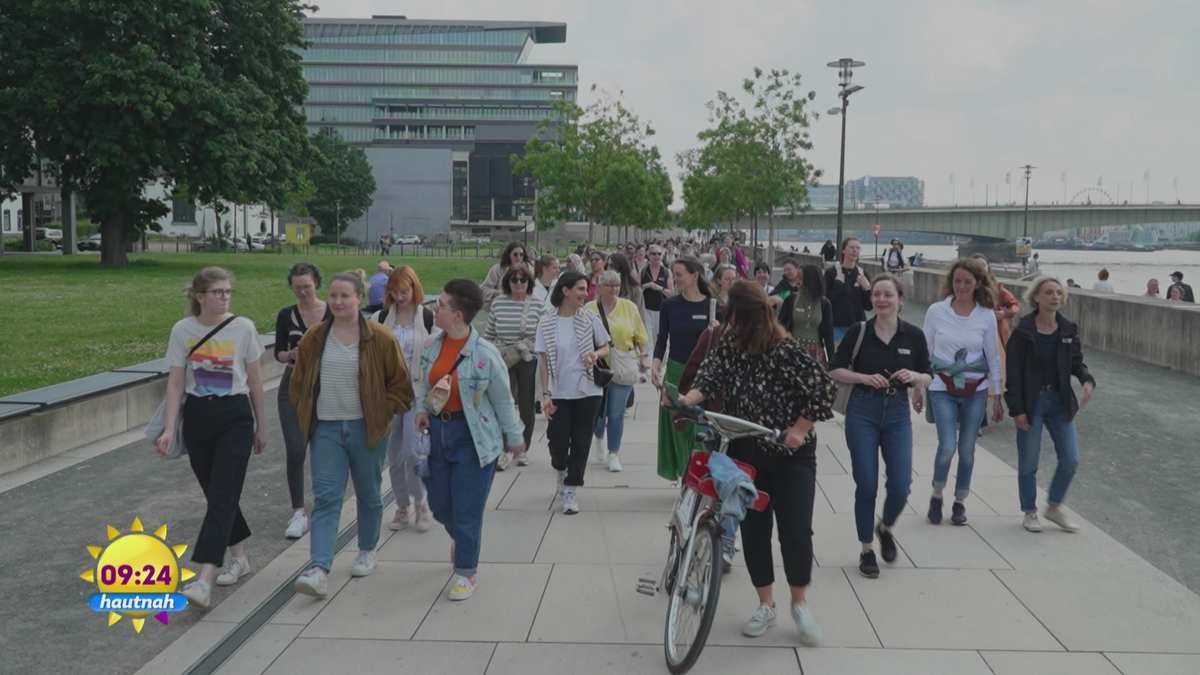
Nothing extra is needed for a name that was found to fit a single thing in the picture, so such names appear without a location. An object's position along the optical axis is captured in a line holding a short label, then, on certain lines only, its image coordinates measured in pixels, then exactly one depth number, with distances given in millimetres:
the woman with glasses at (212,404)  5285
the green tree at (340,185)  103688
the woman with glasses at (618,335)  7996
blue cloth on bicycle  4285
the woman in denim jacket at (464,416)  5379
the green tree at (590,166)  45906
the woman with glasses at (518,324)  8055
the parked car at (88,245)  60594
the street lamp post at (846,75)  30000
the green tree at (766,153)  43469
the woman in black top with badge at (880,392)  5676
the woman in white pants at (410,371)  6500
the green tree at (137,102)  31438
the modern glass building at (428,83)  140375
